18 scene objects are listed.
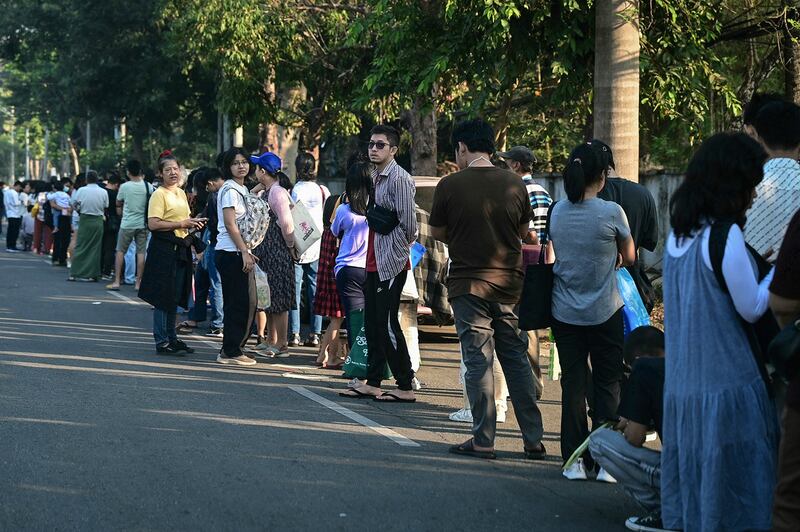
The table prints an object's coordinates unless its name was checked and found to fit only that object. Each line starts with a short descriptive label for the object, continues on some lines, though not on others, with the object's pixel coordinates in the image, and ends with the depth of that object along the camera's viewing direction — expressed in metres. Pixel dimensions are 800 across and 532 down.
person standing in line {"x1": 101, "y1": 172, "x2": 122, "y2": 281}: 22.09
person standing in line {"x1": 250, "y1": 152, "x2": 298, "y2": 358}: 11.74
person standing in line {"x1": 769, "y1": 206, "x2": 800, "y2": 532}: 4.27
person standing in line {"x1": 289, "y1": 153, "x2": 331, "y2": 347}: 12.09
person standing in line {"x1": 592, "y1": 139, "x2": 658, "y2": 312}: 7.96
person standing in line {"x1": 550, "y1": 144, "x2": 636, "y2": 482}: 6.88
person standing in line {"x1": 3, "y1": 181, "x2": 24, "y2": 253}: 31.25
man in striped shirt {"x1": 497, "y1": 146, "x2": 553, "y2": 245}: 8.77
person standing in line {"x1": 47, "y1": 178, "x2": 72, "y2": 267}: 25.36
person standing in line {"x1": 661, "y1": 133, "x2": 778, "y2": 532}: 4.86
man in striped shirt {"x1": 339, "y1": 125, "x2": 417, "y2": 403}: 9.00
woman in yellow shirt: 11.62
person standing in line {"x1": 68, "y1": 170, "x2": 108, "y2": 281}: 21.52
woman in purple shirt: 10.16
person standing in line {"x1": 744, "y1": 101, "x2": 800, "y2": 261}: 5.59
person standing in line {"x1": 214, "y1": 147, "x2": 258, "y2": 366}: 10.97
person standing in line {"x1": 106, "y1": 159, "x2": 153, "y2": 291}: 17.56
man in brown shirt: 7.44
